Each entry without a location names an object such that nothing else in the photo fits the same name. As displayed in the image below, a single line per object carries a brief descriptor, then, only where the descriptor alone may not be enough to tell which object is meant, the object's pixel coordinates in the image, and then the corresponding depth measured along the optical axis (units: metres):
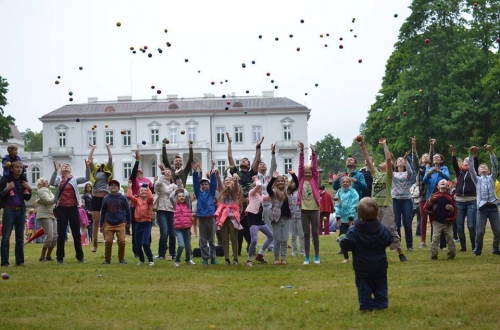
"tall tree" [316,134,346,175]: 137.38
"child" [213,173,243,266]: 16.50
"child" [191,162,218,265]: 16.75
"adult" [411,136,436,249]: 20.34
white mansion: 104.88
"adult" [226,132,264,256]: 17.71
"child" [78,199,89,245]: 27.70
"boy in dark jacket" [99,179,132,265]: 17.27
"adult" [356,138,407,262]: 16.81
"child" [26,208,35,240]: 34.55
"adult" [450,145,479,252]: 18.55
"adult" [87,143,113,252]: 19.78
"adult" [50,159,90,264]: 17.84
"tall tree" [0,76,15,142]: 67.81
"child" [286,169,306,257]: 19.91
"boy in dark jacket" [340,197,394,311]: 10.25
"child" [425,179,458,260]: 16.42
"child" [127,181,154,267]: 17.25
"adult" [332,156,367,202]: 18.59
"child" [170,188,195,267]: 17.17
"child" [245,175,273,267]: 16.62
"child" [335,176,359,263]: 18.27
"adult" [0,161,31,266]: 16.47
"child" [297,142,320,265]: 16.41
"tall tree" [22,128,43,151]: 174.23
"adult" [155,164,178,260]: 17.62
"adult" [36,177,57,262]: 18.47
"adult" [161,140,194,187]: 18.25
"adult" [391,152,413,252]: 18.50
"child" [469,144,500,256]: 17.56
